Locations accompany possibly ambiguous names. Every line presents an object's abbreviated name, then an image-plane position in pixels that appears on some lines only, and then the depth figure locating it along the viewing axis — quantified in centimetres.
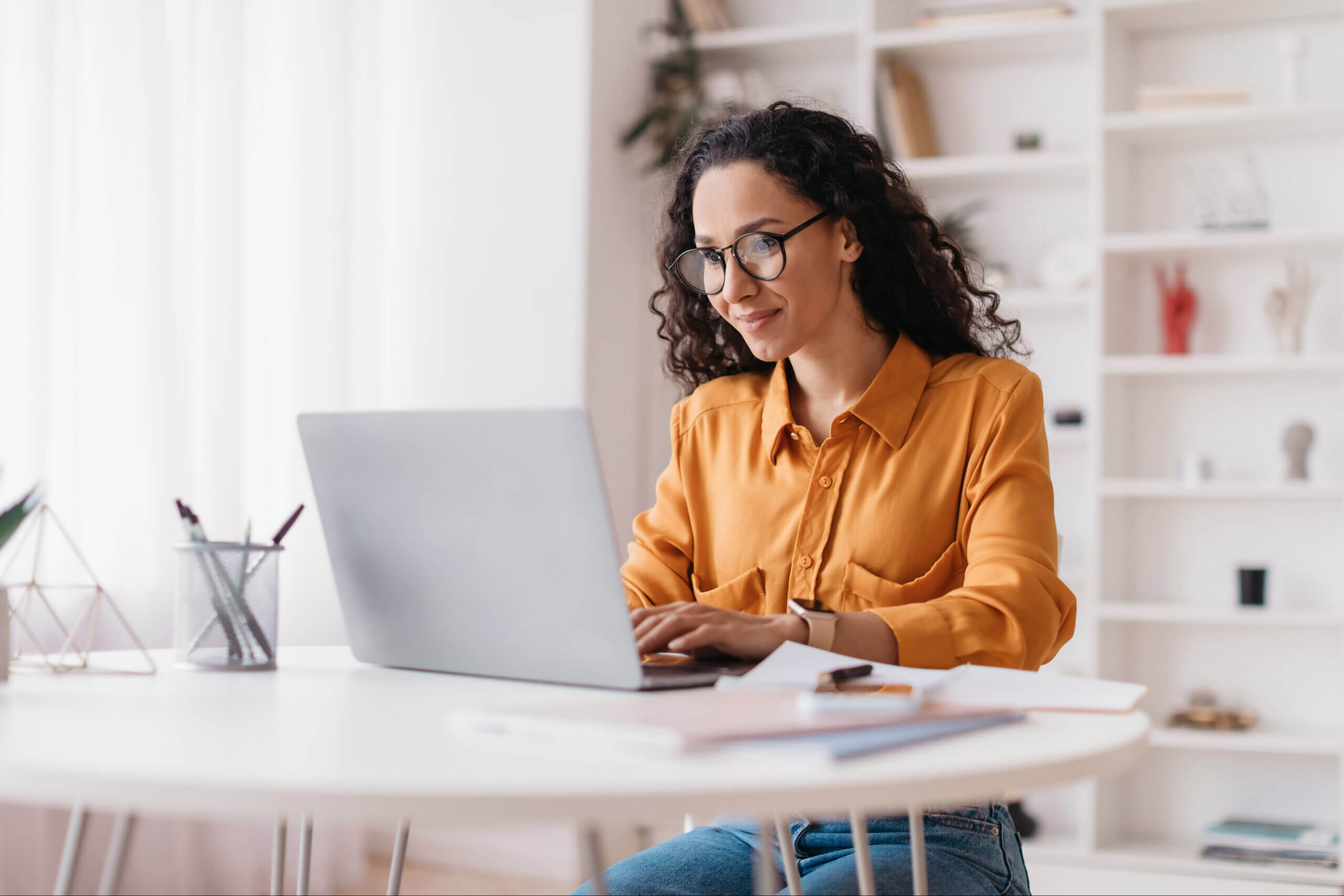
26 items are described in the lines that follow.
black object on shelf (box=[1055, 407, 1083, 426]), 338
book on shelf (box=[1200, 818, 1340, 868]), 301
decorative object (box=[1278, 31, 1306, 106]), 319
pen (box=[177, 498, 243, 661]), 108
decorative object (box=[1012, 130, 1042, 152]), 344
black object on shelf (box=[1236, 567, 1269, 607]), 319
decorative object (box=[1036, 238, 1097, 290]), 339
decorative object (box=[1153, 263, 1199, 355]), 331
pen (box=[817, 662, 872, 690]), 95
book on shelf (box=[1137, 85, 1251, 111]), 321
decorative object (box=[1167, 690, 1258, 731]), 321
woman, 119
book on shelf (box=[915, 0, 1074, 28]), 336
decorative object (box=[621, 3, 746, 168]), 348
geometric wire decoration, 104
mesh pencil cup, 109
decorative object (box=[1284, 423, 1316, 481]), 317
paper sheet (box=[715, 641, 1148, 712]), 90
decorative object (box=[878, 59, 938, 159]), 349
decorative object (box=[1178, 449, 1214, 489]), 325
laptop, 92
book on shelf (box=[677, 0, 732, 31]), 364
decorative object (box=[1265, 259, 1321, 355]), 319
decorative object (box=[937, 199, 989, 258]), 348
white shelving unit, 324
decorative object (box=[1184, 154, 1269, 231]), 324
